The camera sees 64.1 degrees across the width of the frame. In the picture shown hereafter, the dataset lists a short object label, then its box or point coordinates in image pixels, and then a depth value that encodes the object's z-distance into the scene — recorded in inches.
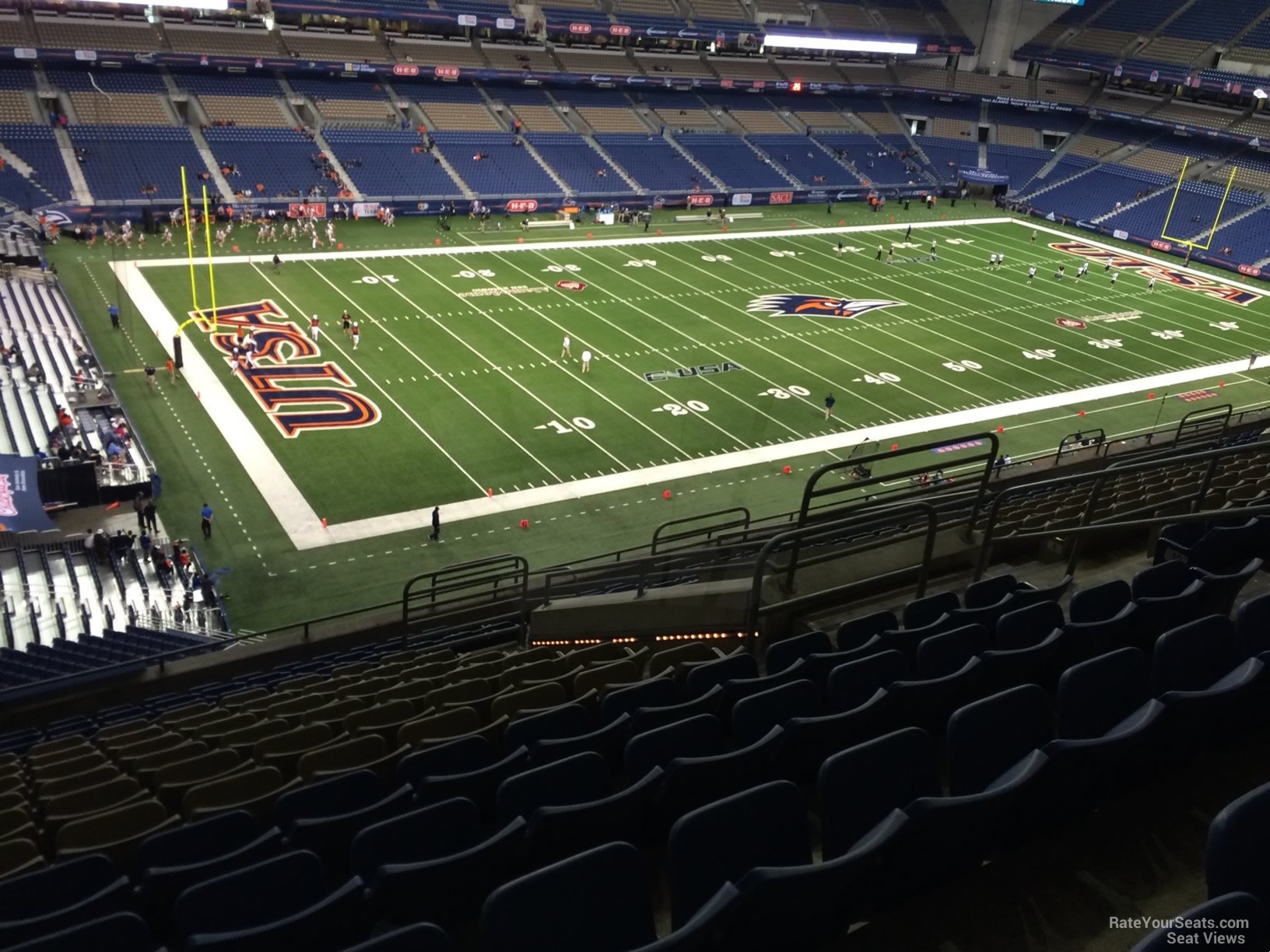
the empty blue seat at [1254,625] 235.8
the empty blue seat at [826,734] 207.5
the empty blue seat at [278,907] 152.5
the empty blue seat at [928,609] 300.7
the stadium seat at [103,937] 150.1
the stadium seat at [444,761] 246.5
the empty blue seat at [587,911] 134.6
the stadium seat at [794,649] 285.1
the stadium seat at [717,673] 273.6
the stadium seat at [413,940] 125.0
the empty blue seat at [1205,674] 192.9
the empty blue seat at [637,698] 269.1
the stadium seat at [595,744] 235.3
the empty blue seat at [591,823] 179.9
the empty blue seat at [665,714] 245.0
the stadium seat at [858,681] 235.3
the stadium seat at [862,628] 294.5
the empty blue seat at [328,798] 232.1
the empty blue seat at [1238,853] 138.0
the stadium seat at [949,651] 246.1
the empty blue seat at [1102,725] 177.0
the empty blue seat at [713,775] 195.8
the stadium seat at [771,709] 223.3
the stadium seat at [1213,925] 116.3
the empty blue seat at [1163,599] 260.7
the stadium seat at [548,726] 257.3
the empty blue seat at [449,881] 166.1
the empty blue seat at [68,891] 184.2
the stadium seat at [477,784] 220.7
